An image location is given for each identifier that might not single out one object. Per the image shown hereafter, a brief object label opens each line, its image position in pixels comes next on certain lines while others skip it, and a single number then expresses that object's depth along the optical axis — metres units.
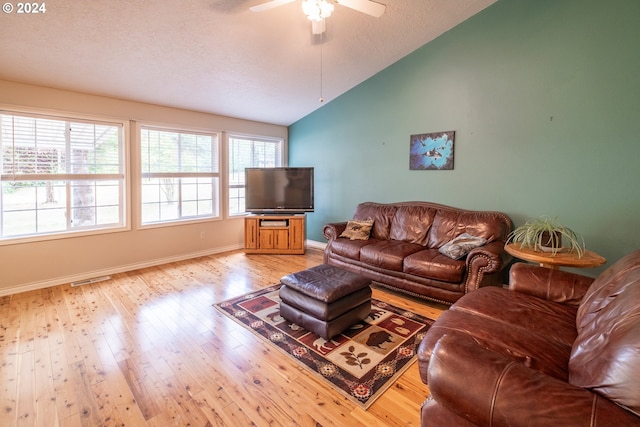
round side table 2.35
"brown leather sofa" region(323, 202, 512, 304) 2.94
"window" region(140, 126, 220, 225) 4.48
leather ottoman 2.41
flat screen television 5.24
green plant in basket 2.64
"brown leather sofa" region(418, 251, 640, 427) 0.91
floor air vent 3.72
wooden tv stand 5.11
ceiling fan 2.25
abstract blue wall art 3.88
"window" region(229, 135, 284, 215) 5.46
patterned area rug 2.00
